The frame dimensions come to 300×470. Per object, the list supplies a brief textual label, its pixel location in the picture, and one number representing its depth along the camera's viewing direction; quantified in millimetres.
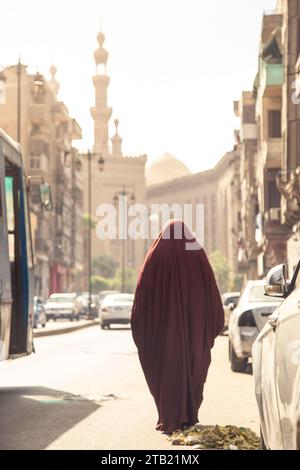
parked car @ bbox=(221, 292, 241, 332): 37719
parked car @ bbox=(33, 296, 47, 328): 48000
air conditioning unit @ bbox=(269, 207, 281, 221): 53750
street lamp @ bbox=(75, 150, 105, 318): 58906
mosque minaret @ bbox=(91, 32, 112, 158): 179500
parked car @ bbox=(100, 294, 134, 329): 46406
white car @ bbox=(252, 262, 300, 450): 5508
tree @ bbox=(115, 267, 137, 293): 165000
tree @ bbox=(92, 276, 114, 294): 157188
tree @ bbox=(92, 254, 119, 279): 170750
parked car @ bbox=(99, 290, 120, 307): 92812
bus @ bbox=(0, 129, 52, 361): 14672
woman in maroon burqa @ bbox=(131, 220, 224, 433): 10078
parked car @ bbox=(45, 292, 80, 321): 62719
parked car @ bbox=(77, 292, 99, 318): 72844
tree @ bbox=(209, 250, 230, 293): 147375
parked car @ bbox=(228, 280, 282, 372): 17969
